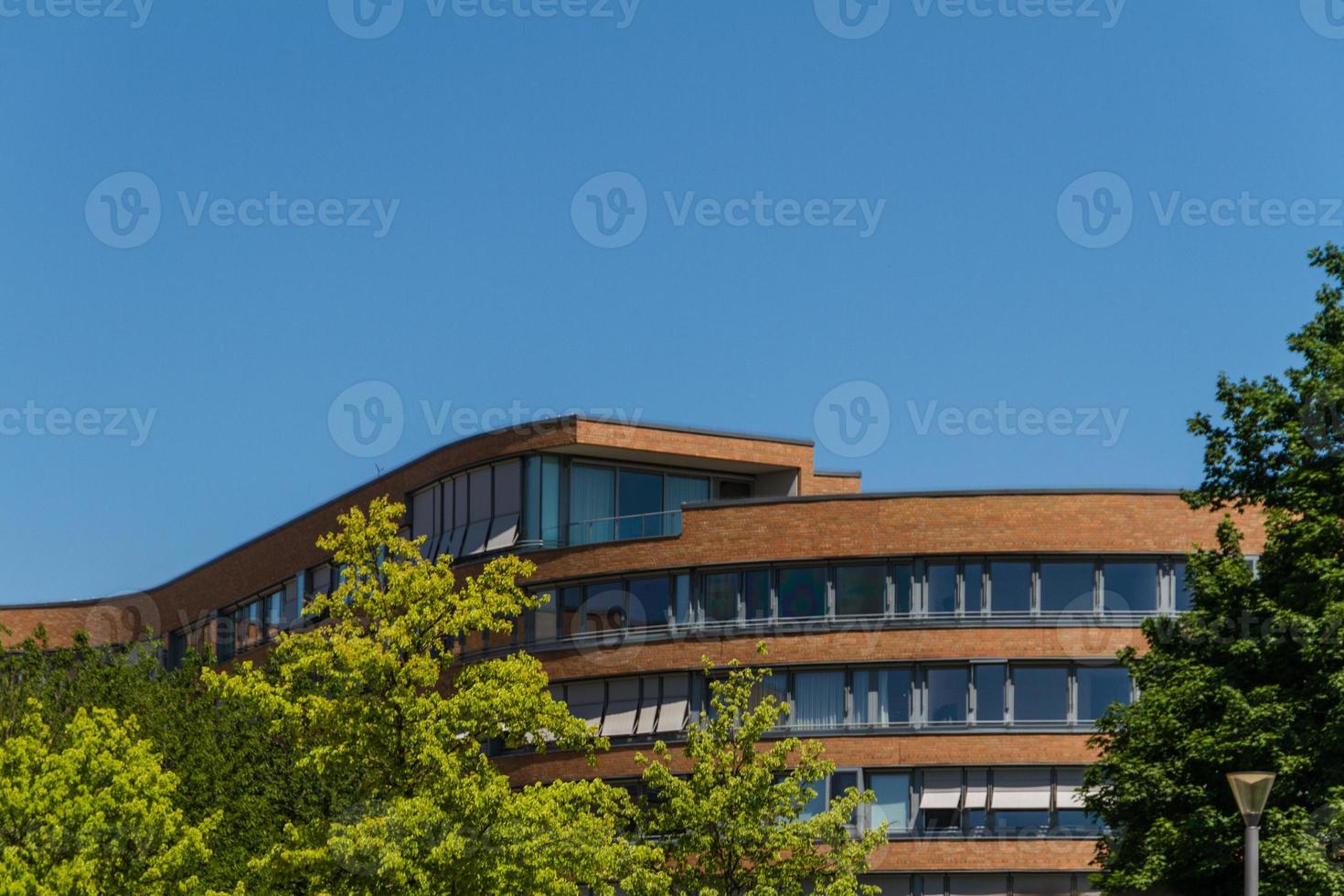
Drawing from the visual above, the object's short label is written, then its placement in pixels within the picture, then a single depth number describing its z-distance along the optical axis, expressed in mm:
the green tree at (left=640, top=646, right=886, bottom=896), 42844
